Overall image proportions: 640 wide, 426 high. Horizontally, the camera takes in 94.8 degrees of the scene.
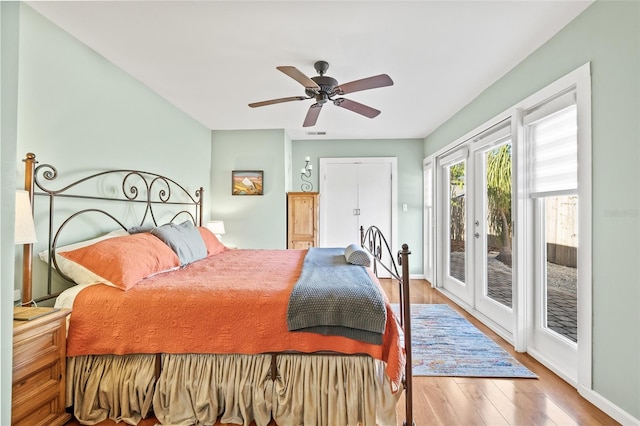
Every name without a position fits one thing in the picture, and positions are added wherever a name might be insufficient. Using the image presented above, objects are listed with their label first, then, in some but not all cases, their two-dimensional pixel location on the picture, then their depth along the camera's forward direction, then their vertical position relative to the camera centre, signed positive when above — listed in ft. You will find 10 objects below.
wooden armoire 14.84 -0.31
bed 5.04 -2.36
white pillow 5.83 -1.13
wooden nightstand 4.35 -2.47
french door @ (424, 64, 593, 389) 6.17 -0.26
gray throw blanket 4.97 -1.65
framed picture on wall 14.80 +1.69
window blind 6.76 +1.55
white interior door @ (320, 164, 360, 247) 17.07 +0.63
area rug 7.09 -3.74
